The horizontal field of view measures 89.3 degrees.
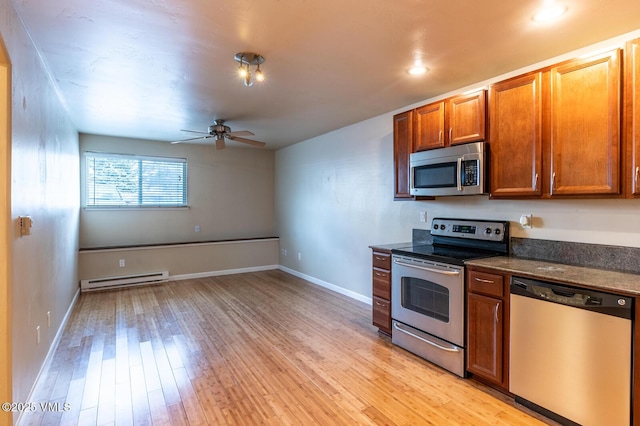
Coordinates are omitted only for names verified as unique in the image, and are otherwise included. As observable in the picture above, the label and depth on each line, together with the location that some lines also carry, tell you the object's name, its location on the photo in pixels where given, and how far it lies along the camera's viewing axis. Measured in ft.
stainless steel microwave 8.99
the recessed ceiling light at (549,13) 6.13
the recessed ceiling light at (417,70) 8.87
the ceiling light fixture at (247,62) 8.09
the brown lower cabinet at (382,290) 10.81
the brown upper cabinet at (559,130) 6.80
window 17.42
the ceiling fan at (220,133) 13.75
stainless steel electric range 8.51
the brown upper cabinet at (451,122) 9.12
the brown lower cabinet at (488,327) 7.52
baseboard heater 16.75
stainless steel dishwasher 5.83
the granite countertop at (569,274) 5.92
